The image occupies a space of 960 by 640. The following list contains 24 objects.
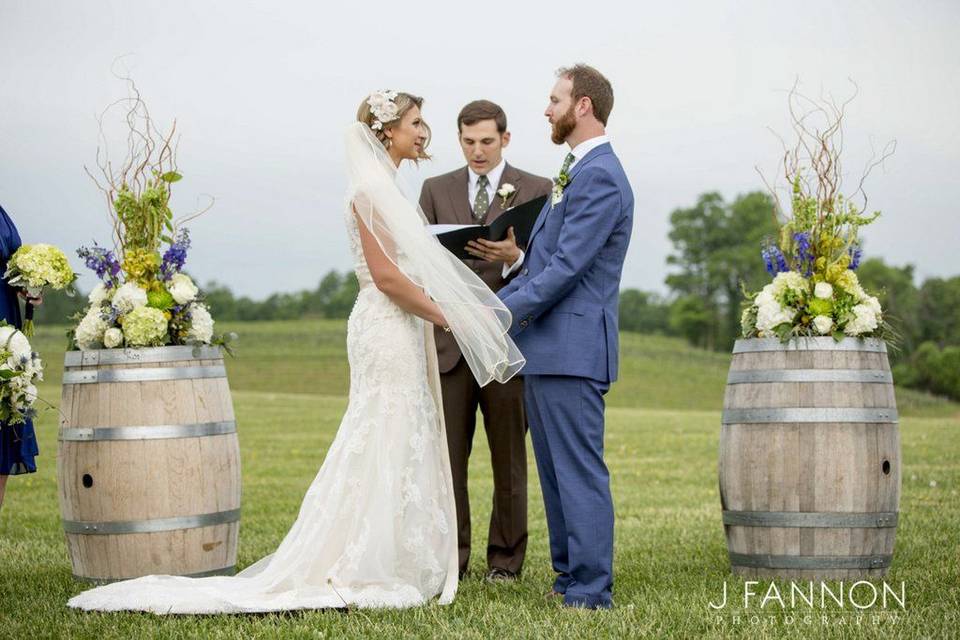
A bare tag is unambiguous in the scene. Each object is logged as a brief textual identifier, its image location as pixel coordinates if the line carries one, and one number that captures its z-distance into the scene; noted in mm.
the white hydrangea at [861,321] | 6543
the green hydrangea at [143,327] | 6367
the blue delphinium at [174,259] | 6672
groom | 5707
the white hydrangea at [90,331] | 6473
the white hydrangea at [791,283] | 6715
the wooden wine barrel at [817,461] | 6438
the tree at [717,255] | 82938
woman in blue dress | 6500
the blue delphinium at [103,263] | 6562
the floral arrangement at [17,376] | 5887
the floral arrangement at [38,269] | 6316
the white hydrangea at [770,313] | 6621
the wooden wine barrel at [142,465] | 6281
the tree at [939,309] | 69125
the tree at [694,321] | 82500
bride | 5930
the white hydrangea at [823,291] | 6598
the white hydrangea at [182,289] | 6590
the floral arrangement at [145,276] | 6492
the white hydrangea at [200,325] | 6605
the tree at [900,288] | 69575
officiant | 7238
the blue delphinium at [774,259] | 6949
